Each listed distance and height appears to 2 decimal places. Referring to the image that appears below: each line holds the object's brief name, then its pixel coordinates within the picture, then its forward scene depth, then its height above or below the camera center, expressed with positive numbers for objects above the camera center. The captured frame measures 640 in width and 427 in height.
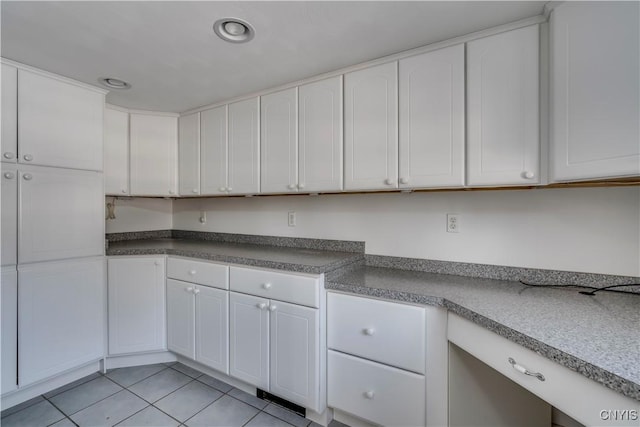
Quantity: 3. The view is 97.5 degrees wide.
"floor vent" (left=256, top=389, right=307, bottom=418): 1.68 -1.20
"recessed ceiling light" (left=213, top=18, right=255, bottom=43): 1.32 +0.89
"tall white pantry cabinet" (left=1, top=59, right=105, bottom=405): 1.65 -0.10
